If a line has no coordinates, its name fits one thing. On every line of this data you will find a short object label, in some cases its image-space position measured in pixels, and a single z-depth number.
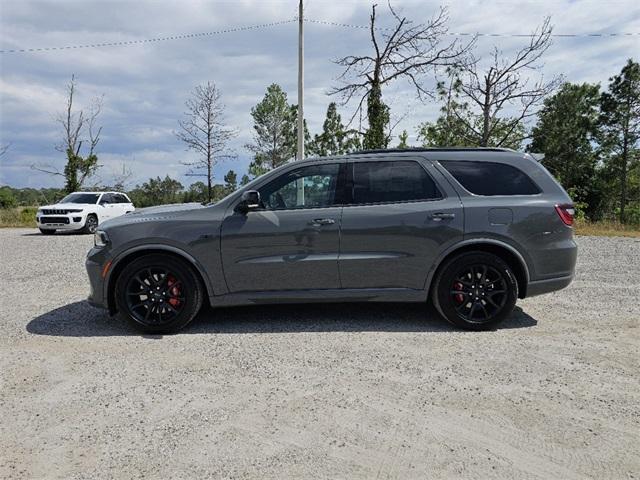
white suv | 16.03
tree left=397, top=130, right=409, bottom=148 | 26.93
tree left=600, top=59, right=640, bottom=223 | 35.78
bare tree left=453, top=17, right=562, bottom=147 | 19.59
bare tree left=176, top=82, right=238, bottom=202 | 24.33
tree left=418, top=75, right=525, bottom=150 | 21.62
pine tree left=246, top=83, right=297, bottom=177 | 33.09
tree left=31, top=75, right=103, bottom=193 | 27.19
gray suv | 4.33
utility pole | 14.95
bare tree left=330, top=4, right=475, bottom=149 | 18.36
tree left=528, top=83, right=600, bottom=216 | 38.75
